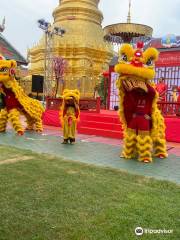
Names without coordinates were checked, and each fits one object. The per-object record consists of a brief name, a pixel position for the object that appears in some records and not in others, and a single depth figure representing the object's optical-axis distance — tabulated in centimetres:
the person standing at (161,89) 1195
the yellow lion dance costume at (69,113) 826
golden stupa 2591
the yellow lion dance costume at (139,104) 643
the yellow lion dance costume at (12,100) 951
